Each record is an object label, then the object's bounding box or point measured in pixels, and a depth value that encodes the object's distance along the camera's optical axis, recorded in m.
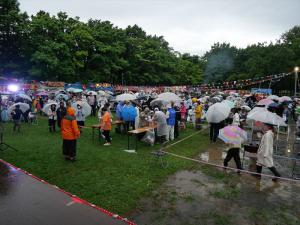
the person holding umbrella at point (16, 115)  13.73
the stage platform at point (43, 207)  4.46
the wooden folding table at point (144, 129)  10.51
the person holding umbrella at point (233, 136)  8.00
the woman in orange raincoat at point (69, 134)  8.76
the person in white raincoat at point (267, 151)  7.66
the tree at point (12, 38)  29.76
